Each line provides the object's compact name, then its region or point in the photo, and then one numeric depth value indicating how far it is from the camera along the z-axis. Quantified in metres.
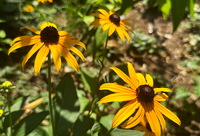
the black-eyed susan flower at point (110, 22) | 0.40
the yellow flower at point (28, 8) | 0.62
